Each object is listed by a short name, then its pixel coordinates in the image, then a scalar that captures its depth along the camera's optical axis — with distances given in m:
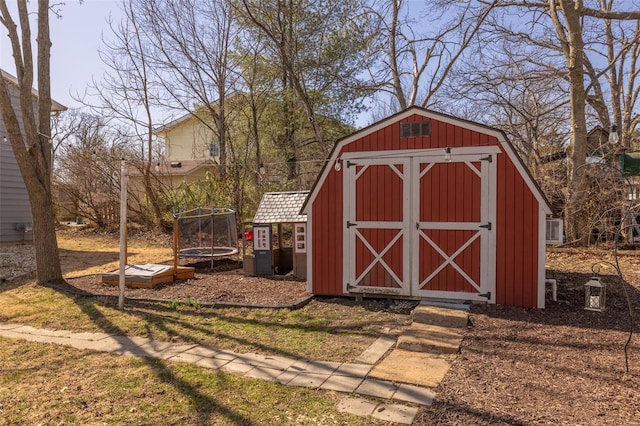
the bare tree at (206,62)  15.80
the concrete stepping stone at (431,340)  4.61
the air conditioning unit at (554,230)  6.46
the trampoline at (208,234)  10.34
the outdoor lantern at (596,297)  6.00
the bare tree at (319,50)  14.29
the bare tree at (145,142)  17.09
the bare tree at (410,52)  14.27
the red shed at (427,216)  6.17
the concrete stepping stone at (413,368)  3.82
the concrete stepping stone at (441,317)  5.45
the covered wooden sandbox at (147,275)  8.22
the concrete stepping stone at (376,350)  4.33
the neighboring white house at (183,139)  25.59
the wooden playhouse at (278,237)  9.01
